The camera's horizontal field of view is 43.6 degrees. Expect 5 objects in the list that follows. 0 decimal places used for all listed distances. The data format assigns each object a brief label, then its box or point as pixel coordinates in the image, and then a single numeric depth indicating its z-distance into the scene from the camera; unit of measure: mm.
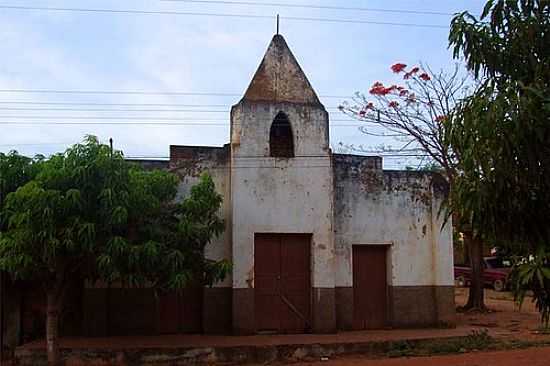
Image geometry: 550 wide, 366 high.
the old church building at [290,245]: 15898
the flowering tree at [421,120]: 22891
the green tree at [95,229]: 11547
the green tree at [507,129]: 4836
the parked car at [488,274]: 33531
